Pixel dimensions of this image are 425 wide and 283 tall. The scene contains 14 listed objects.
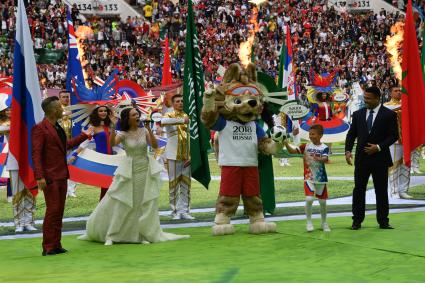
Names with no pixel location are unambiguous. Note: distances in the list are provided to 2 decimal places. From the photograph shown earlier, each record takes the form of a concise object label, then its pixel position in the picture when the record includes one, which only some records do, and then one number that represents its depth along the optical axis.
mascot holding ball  11.22
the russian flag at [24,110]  11.50
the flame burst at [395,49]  14.38
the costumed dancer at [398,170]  14.68
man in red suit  9.83
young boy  11.19
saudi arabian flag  12.21
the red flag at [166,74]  19.94
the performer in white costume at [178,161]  12.88
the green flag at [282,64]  20.52
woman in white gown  10.61
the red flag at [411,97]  13.54
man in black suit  11.23
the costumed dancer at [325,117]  22.00
